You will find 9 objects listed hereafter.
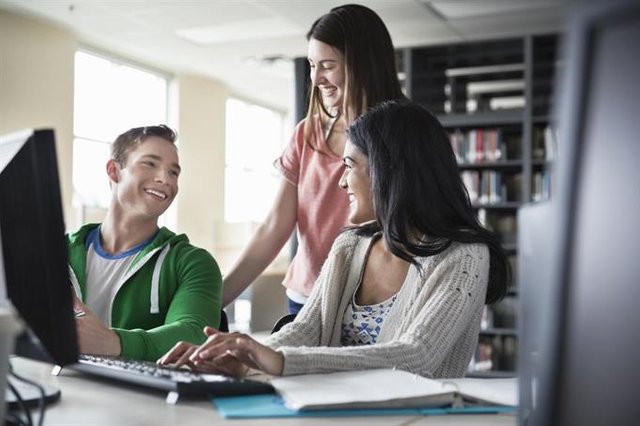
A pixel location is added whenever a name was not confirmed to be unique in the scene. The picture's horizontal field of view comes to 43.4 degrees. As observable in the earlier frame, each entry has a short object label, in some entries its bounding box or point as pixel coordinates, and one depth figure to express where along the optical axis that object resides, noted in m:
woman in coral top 1.85
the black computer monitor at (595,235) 0.38
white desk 0.84
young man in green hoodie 1.63
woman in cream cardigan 1.31
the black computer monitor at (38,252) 0.81
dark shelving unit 5.49
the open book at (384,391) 0.90
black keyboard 0.94
